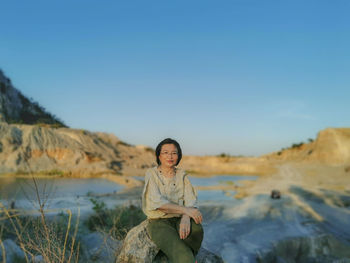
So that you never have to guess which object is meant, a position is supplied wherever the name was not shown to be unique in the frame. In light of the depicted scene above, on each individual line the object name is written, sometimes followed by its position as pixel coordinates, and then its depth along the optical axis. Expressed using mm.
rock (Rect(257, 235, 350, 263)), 6827
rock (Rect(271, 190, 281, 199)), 15398
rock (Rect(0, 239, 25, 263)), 5027
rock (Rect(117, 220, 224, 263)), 3424
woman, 3242
